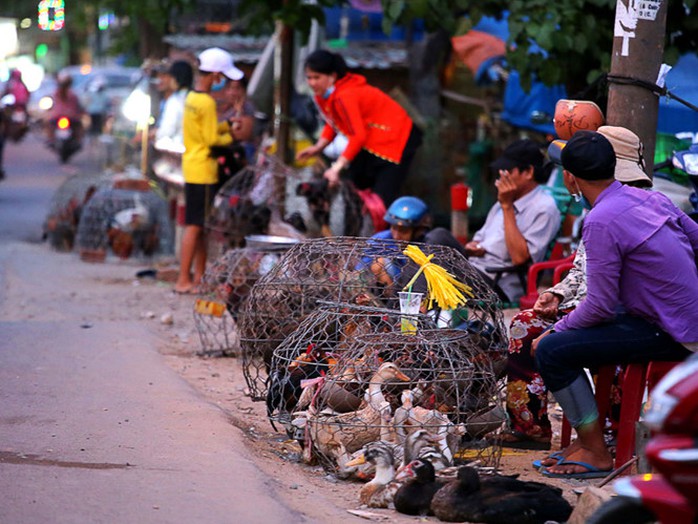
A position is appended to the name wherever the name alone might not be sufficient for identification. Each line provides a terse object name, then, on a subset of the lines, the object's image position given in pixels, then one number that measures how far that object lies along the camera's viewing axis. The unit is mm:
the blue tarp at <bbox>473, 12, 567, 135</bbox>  20016
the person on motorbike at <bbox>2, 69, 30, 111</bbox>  48853
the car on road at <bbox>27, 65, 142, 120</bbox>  63687
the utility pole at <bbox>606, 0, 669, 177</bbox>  11219
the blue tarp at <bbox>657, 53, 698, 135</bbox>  16328
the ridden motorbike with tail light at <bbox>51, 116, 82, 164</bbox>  50062
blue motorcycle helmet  13789
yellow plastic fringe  10609
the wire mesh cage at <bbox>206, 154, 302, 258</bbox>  18828
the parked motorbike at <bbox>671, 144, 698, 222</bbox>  13016
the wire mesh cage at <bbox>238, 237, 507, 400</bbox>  11219
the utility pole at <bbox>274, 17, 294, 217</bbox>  22016
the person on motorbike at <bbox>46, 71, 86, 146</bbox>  50281
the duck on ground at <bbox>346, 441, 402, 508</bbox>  9070
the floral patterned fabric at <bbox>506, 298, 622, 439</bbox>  10812
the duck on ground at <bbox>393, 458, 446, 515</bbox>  8898
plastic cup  10492
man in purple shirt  9359
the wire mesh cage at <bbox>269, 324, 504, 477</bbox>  9602
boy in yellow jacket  18984
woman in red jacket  18125
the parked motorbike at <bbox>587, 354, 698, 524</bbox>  6074
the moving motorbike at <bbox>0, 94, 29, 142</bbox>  46912
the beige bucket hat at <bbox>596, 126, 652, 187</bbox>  10227
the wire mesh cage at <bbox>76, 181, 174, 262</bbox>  24109
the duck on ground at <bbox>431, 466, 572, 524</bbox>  8578
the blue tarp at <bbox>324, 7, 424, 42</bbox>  35969
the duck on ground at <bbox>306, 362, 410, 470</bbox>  9695
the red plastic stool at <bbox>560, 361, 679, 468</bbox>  9750
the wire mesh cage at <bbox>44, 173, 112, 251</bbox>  25828
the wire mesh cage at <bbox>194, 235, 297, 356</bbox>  14930
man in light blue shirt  13492
